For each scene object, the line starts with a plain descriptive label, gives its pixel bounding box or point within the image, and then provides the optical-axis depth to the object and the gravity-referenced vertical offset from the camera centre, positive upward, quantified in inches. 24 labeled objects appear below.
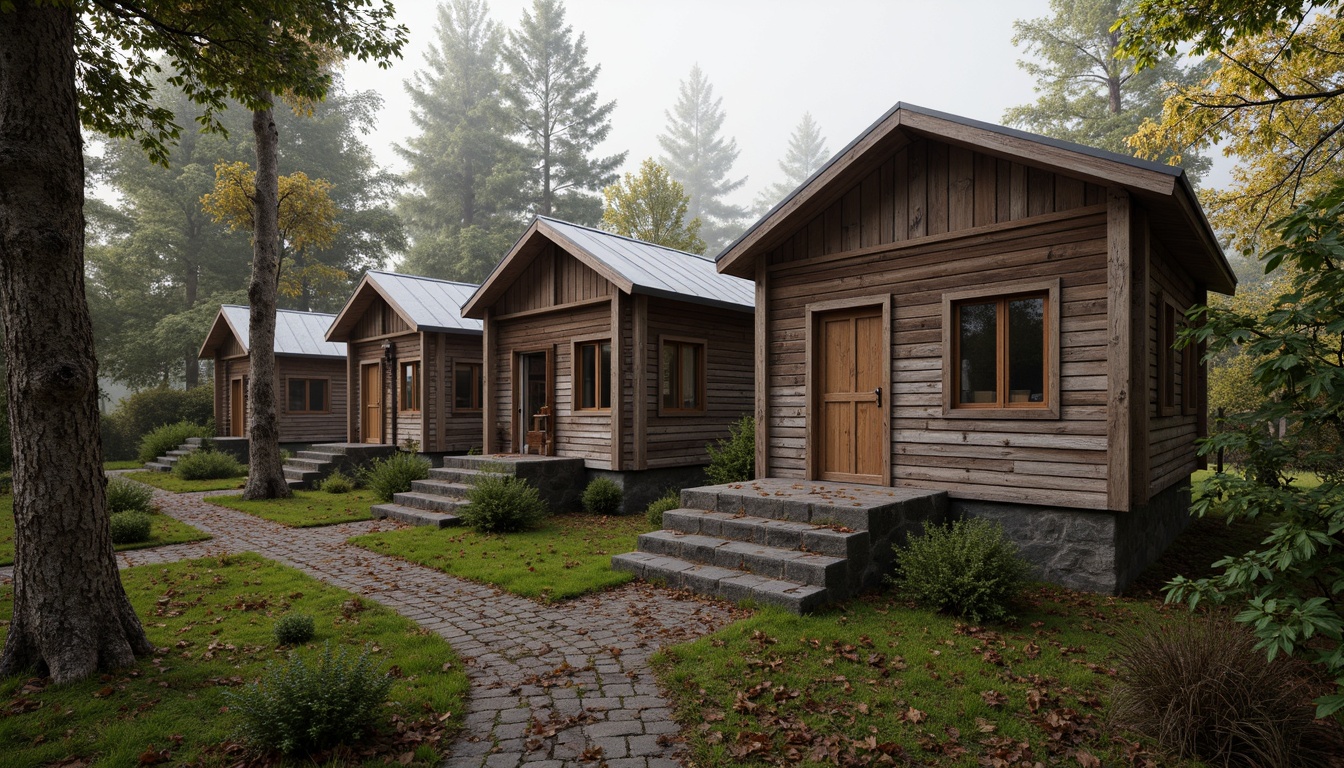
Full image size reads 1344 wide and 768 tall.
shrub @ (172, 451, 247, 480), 689.6 -87.2
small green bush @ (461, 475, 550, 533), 399.5 -74.3
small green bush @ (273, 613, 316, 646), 208.2 -76.3
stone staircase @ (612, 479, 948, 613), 251.0 -66.8
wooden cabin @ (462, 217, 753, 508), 471.2 +21.6
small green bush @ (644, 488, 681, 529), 402.3 -75.3
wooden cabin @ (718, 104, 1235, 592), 274.1 +25.0
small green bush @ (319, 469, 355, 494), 599.5 -91.3
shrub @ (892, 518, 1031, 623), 231.9 -67.4
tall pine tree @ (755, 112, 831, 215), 2132.1 +727.0
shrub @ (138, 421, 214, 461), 829.0 -72.0
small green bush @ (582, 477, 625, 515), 470.0 -79.9
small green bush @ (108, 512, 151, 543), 369.1 -80.5
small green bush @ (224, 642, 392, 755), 138.9 -68.2
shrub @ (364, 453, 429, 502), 514.9 -71.4
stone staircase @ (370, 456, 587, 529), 454.6 -74.1
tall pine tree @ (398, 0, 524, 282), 1302.9 +455.9
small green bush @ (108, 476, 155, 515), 439.2 -76.0
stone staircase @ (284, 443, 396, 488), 635.5 -78.0
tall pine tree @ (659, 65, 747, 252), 1953.7 +655.6
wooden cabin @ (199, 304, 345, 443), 866.8 +7.8
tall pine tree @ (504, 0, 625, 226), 1366.9 +550.6
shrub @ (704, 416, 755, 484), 414.0 -48.3
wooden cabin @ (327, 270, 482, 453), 648.4 +17.7
